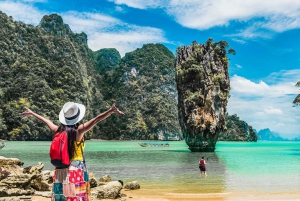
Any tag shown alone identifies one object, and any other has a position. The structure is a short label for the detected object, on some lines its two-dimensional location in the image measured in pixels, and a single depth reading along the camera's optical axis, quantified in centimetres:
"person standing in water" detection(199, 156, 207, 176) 1585
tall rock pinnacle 3822
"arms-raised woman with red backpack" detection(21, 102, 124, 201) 351
